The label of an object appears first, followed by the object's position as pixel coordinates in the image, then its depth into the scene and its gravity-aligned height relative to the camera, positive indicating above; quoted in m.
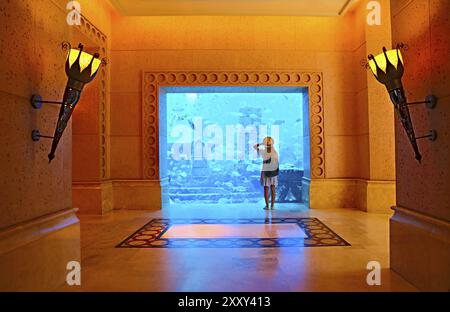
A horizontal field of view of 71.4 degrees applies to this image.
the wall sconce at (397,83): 2.62 +0.65
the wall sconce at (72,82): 2.77 +0.72
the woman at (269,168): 6.98 -0.24
